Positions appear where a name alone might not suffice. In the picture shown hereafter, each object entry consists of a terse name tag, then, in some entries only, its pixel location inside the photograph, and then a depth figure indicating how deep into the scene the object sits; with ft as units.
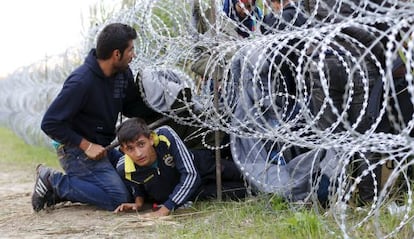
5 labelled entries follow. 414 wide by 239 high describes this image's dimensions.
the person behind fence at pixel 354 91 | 14.67
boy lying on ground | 17.25
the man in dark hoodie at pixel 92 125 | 17.93
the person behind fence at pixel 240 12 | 18.75
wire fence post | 17.83
